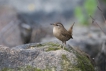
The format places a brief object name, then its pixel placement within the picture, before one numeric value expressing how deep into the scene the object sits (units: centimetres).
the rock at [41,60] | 1139
